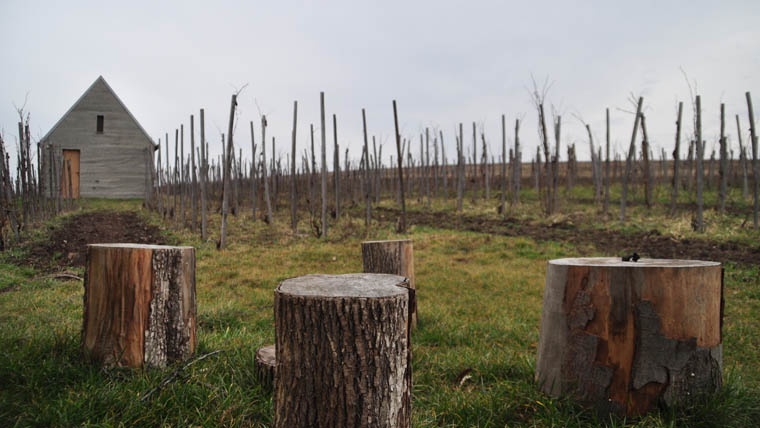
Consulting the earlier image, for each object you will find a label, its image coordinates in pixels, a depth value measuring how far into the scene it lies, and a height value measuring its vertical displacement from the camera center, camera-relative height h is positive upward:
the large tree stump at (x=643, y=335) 2.09 -0.72
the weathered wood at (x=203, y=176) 9.93 +0.65
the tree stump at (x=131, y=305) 2.47 -0.60
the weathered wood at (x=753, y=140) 9.84 +1.25
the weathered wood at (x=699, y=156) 10.02 +0.92
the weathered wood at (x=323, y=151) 10.29 +1.23
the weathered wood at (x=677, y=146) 11.41 +1.30
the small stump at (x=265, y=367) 2.37 -0.95
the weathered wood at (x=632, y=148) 11.56 +1.29
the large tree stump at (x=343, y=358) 1.58 -0.60
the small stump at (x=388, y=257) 4.11 -0.57
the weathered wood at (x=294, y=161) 10.97 +1.04
